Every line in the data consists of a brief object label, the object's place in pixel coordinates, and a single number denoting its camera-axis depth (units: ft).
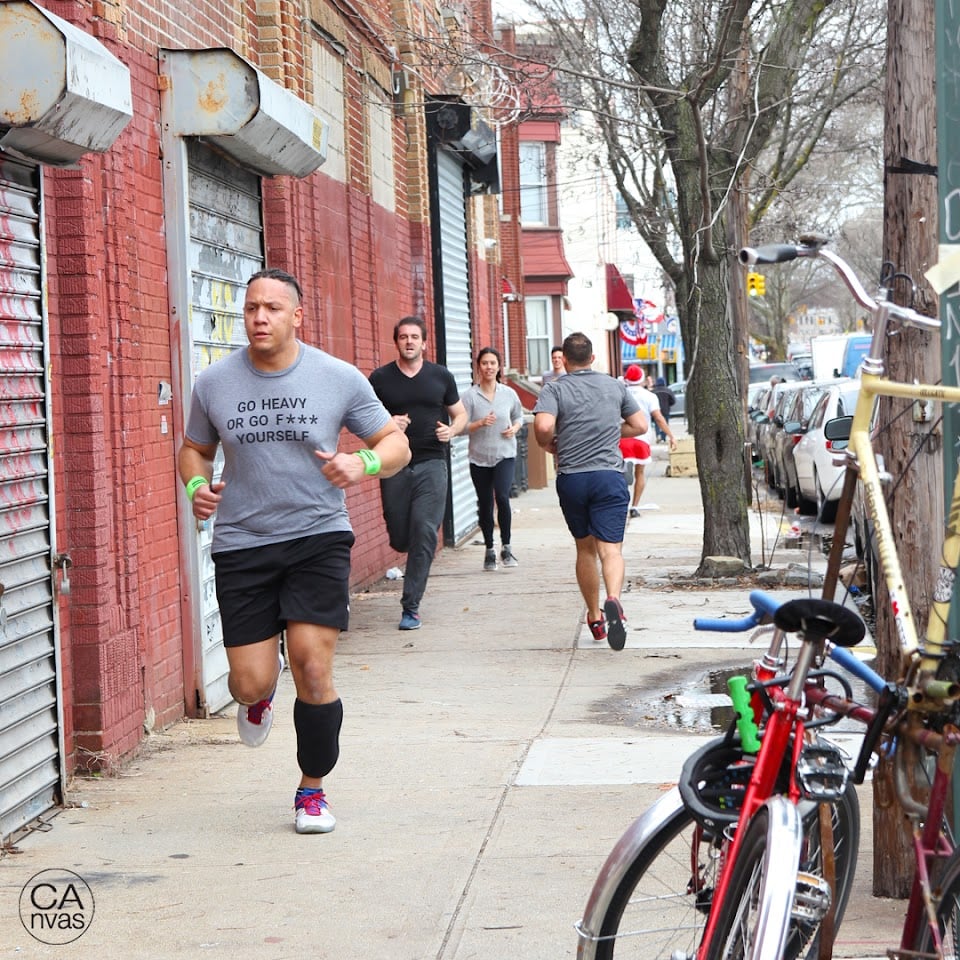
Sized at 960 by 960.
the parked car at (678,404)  195.83
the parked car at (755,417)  101.65
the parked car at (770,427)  89.71
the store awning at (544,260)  144.25
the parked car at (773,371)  166.09
